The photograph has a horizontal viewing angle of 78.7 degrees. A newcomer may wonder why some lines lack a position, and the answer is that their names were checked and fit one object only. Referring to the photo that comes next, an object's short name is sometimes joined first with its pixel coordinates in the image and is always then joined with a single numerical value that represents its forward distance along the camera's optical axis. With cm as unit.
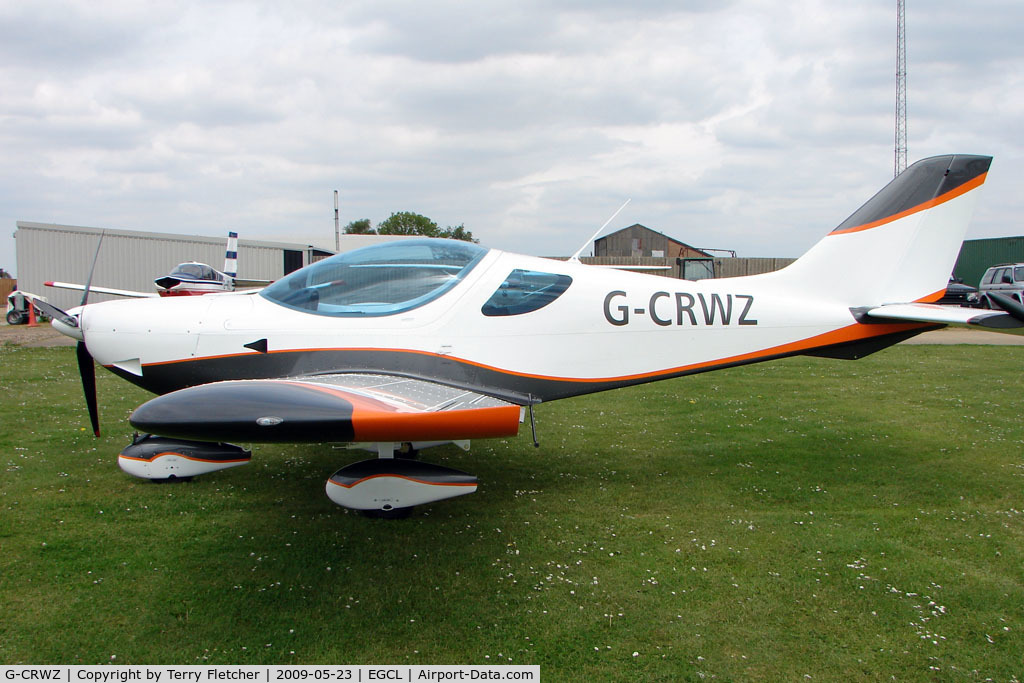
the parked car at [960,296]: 1953
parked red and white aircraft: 1839
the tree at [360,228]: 8275
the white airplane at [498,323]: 453
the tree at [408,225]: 7225
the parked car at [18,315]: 1920
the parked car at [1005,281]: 1914
